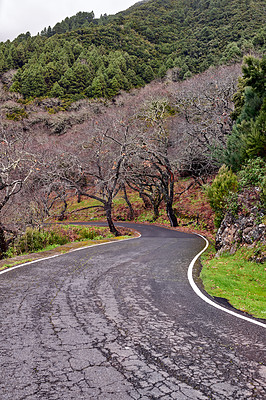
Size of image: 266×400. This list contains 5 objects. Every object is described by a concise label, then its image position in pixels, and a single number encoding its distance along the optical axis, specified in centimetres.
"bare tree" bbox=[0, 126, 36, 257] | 1353
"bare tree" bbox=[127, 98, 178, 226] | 2567
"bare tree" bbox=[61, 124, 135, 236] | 2004
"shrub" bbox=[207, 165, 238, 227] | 1283
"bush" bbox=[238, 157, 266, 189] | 1155
